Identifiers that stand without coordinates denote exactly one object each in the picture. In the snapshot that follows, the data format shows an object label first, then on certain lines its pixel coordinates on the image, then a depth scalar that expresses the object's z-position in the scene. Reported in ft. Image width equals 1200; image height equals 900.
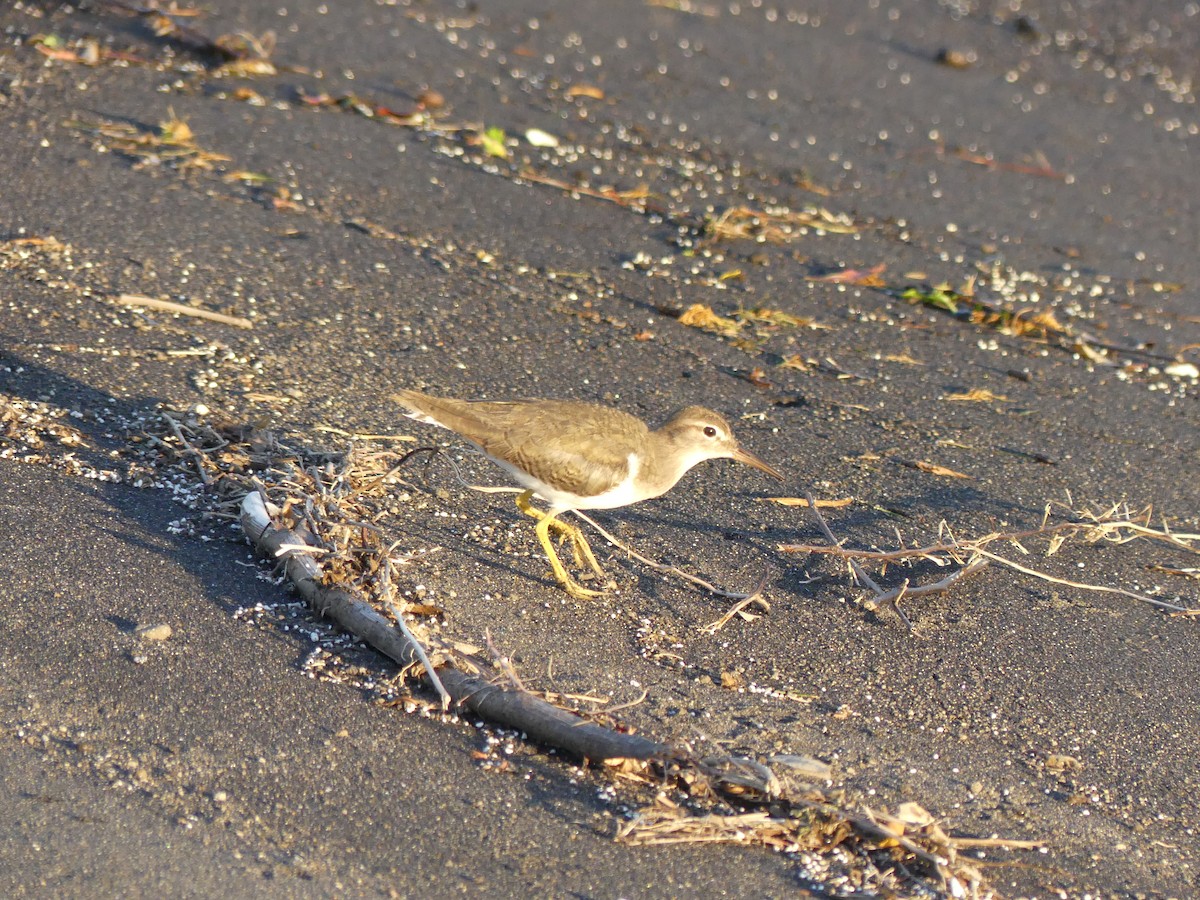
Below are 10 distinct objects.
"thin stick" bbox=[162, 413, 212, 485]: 34.19
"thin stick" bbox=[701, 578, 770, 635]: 32.27
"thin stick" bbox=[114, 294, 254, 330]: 42.63
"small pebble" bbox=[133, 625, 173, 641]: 28.48
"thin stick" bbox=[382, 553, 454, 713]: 26.99
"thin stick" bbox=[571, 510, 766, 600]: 33.47
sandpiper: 33.42
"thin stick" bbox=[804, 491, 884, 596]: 33.78
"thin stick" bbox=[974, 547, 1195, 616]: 34.98
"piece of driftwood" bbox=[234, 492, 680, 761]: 26.23
